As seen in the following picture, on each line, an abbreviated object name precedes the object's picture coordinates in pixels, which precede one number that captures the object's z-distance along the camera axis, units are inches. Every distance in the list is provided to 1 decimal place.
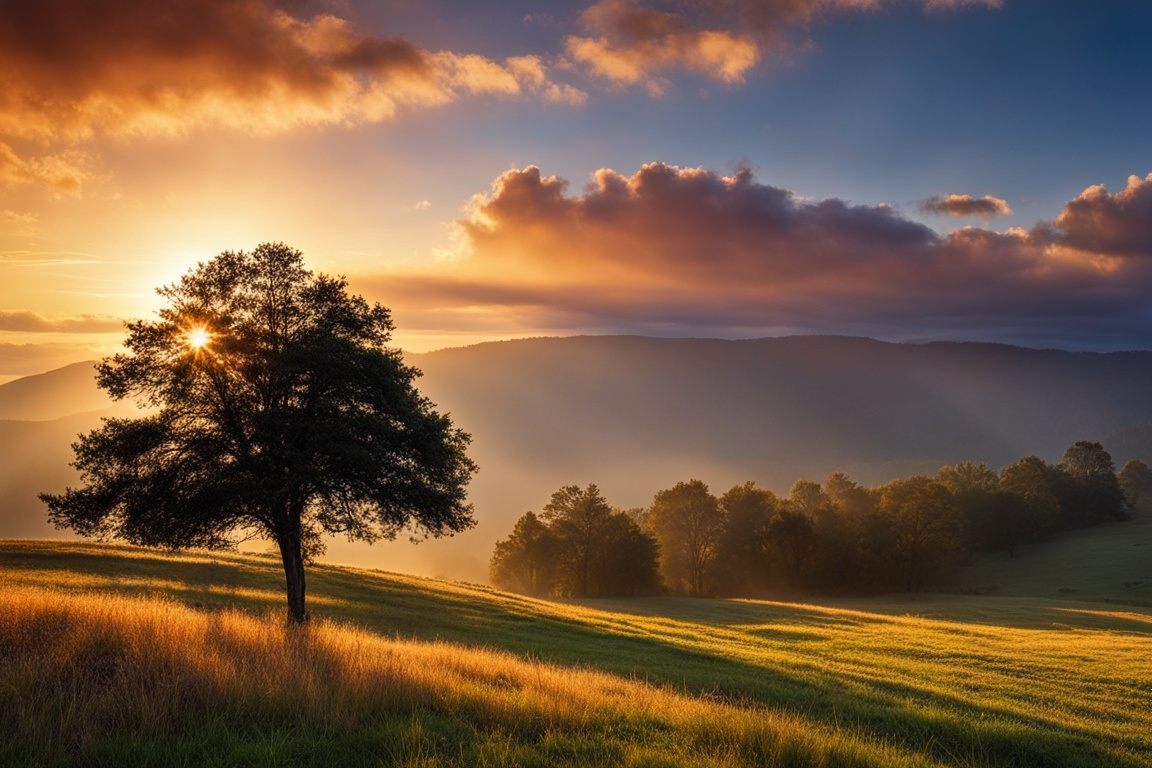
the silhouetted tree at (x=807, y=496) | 3860.2
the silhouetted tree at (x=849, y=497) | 3700.1
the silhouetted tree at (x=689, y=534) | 3262.8
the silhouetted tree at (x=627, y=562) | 2960.1
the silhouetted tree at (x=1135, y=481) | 4837.6
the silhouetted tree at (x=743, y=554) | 3245.6
